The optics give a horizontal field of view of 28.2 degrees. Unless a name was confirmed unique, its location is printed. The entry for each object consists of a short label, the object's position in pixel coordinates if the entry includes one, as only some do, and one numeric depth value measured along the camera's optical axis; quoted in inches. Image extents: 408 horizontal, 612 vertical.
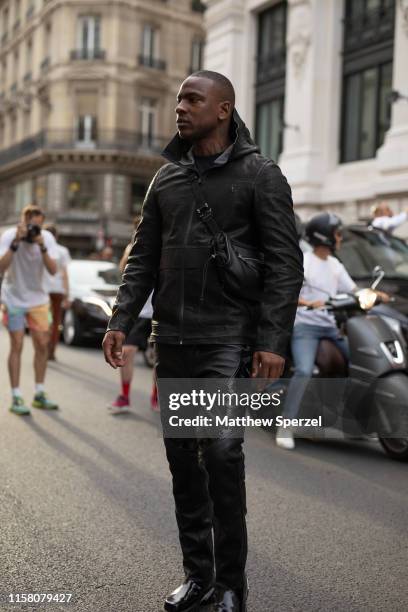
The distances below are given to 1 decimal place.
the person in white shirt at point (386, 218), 383.3
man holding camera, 283.1
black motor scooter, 224.7
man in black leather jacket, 115.2
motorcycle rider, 246.1
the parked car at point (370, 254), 296.0
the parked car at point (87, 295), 514.9
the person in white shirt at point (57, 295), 435.5
